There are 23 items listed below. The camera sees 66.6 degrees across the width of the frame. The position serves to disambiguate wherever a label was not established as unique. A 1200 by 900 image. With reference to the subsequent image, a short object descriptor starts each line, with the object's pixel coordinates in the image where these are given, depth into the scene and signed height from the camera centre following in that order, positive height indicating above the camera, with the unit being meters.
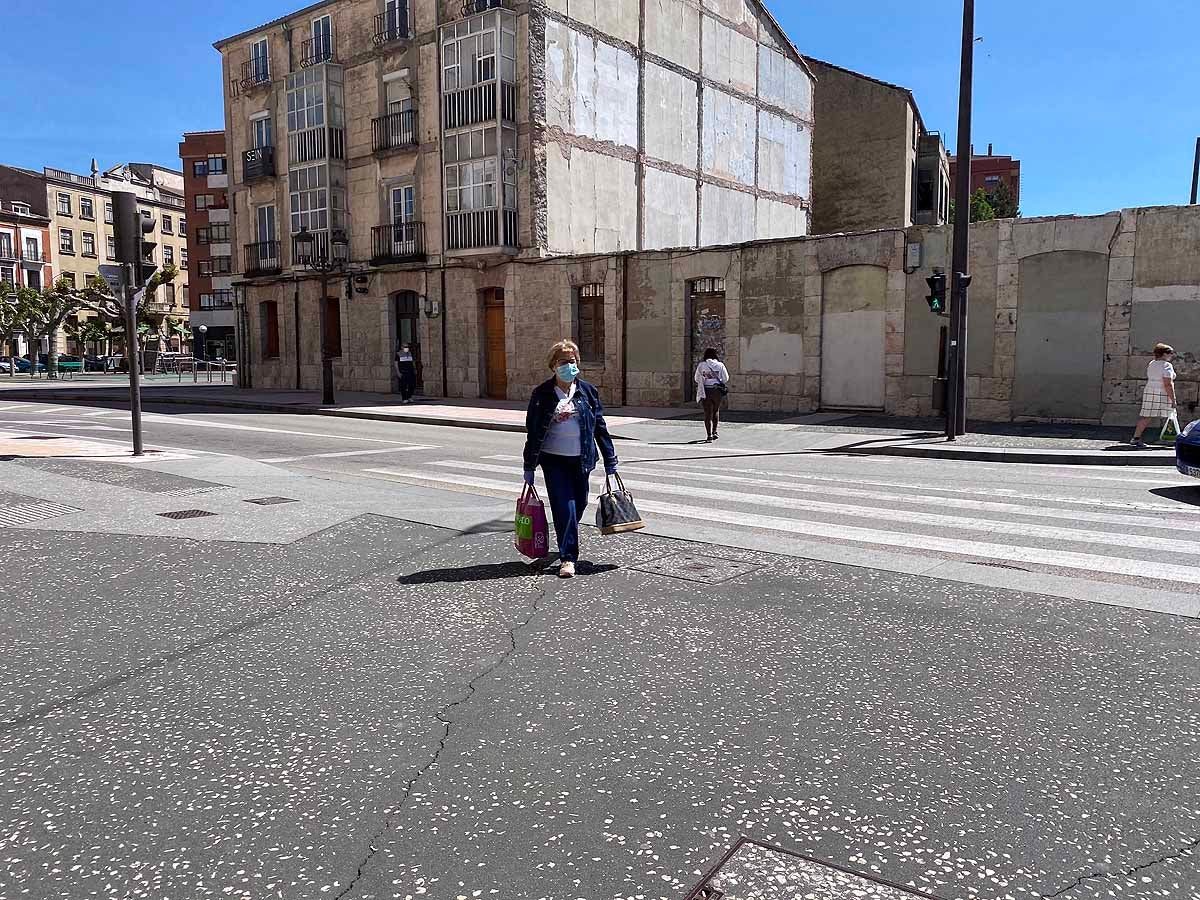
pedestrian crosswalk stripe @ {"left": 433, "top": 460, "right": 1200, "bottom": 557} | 6.95 -1.37
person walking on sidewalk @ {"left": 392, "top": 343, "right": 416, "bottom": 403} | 24.84 -0.22
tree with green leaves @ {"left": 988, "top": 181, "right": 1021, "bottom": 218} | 50.94 +9.12
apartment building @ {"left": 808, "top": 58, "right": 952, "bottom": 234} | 33.19 +7.86
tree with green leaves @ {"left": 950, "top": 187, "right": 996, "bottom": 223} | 44.78 +7.55
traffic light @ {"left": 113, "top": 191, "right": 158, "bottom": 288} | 10.99 +1.56
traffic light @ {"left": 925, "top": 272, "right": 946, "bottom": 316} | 15.27 +1.14
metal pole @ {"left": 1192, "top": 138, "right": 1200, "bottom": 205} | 33.06 +6.68
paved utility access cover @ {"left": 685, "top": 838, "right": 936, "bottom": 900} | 2.46 -1.43
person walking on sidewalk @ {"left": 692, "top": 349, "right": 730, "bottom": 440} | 15.37 -0.36
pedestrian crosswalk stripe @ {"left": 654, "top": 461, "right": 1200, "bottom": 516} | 8.60 -1.38
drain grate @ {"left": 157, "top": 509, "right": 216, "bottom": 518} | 7.83 -1.30
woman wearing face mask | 6.12 -0.53
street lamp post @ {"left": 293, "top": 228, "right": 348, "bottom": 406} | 23.80 +2.27
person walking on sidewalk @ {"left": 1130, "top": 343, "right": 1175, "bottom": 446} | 13.37 -0.43
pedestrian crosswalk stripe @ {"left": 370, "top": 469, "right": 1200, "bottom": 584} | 6.03 -1.37
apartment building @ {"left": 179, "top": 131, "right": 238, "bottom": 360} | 65.00 +8.54
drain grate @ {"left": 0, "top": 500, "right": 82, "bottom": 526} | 7.53 -1.28
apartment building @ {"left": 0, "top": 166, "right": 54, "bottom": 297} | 70.62 +10.43
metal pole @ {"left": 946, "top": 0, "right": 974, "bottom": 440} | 14.38 +1.66
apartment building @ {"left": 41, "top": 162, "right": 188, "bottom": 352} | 74.62 +11.48
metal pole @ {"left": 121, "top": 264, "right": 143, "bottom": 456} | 11.28 +0.30
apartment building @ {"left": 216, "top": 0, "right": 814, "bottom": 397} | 25.27 +6.37
